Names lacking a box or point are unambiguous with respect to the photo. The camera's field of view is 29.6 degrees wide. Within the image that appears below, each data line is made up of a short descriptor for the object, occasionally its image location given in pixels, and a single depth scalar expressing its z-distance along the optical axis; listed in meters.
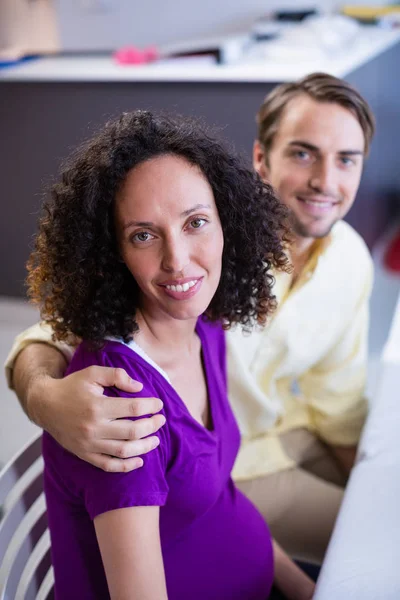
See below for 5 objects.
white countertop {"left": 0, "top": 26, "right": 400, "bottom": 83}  2.22
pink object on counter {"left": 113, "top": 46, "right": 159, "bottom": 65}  2.52
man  1.26
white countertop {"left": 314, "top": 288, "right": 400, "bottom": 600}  0.80
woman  0.81
